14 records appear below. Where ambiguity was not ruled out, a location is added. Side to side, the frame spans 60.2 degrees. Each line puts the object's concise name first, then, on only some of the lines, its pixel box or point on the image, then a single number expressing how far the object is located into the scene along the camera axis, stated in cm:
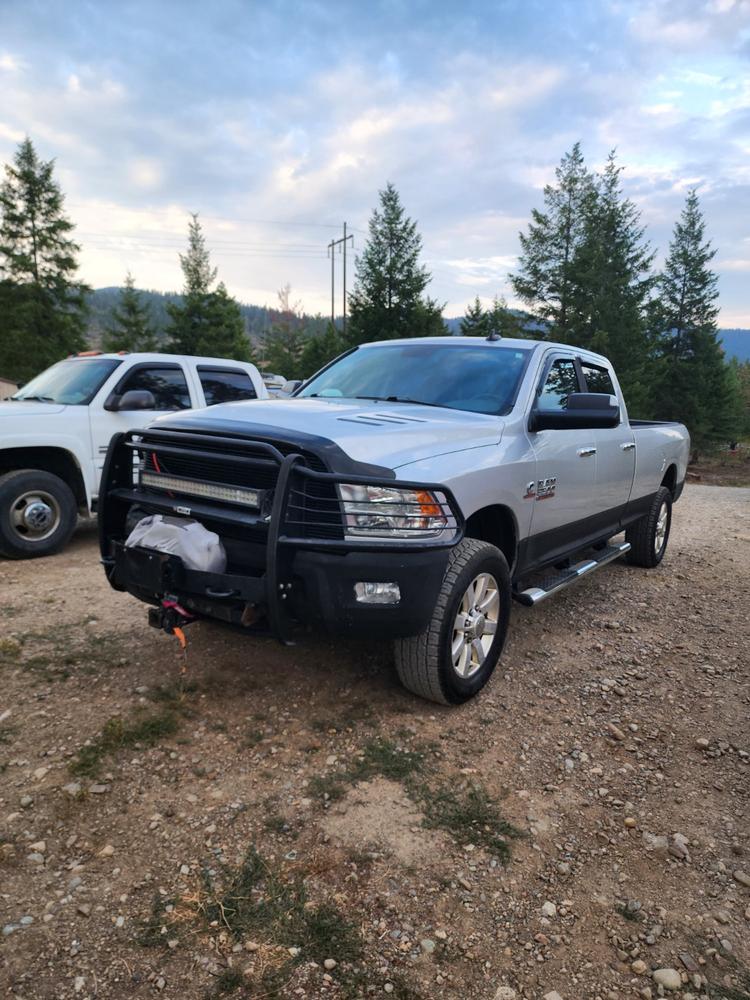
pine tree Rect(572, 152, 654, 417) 3203
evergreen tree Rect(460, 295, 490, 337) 4081
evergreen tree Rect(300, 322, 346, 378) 4016
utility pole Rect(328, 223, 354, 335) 5028
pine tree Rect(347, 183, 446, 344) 3412
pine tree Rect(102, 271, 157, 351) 4175
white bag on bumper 302
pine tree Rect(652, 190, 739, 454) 3834
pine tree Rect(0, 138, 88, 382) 3161
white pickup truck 596
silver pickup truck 285
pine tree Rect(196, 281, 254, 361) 3524
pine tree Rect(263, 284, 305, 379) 5331
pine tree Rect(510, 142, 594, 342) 3653
